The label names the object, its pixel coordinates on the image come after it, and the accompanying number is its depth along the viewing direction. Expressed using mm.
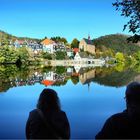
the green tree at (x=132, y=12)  2311
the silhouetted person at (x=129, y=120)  1038
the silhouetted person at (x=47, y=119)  1140
